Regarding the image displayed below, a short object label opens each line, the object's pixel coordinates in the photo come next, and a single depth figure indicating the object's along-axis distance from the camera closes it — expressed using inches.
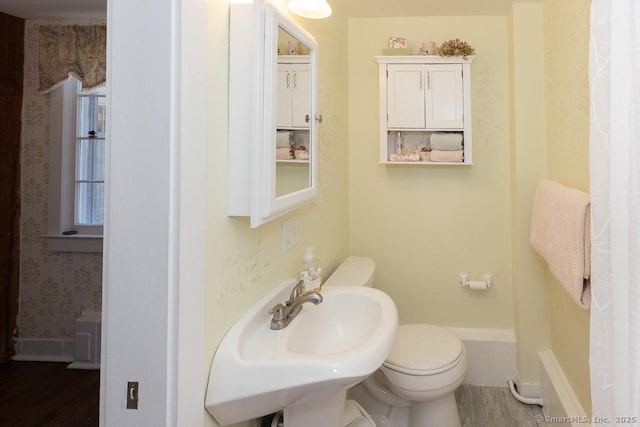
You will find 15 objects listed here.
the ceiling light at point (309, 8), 52.4
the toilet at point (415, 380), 64.0
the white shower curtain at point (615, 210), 30.1
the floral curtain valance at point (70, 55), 99.3
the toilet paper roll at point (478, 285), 91.0
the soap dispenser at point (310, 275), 51.1
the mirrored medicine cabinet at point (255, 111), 38.6
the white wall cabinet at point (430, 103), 88.0
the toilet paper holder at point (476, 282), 91.2
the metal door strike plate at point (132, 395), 29.6
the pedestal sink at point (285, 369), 33.9
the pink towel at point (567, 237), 52.0
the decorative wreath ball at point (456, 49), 87.0
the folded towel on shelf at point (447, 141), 88.0
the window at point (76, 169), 100.5
